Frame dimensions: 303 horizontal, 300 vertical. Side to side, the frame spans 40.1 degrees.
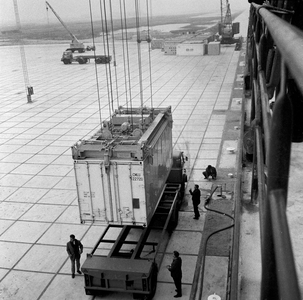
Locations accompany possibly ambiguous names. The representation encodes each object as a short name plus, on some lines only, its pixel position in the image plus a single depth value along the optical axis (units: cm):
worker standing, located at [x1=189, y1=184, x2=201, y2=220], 1233
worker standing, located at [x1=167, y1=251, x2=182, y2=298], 891
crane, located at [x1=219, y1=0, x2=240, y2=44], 6756
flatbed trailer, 904
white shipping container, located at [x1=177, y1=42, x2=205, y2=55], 5366
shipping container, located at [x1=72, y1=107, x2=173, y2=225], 939
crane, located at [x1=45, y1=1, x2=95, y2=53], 6260
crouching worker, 1520
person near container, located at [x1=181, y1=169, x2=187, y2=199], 1386
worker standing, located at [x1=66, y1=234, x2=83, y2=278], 978
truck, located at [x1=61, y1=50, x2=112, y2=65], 5262
